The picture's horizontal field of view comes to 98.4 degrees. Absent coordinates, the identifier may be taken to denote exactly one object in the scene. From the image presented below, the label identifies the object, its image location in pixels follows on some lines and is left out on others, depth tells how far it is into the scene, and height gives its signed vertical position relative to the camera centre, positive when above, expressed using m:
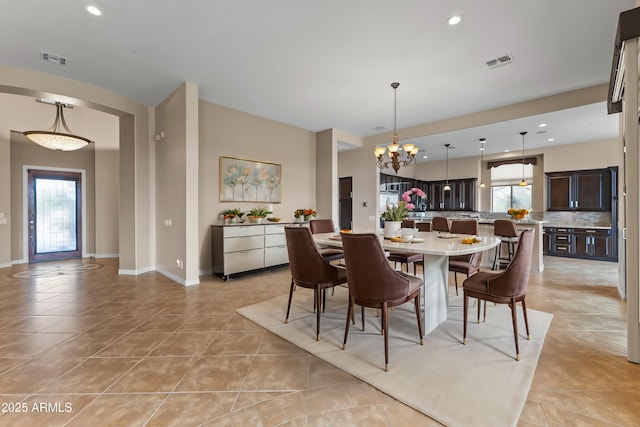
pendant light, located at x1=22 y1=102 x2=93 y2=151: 4.38 +1.22
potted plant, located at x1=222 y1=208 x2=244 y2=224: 4.63 -0.07
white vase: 2.90 -0.18
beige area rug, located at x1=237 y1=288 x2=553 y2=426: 1.56 -1.09
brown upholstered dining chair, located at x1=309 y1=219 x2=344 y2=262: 3.63 -0.28
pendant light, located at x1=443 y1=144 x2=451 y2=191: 8.44 +0.75
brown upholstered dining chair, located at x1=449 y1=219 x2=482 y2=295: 2.95 -0.55
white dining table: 2.09 -0.43
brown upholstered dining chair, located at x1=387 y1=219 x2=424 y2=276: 3.35 -0.58
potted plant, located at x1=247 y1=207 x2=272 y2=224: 4.89 -0.06
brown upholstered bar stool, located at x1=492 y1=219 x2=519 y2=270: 4.69 -0.42
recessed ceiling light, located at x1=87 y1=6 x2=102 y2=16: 2.47 +1.83
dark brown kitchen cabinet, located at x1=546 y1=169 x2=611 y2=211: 6.40 +0.48
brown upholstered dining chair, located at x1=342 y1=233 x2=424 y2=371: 1.99 -0.48
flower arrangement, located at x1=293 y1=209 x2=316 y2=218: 5.80 -0.03
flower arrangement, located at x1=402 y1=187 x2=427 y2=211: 2.90 +0.15
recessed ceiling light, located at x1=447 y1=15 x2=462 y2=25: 2.56 +1.80
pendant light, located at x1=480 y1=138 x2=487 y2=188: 7.68 +1.54
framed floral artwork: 4.88 +0.59
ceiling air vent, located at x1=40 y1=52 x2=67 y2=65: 3.21 +1.84
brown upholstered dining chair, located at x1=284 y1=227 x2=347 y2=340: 2.47 -0.50
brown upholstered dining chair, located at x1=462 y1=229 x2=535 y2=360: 2.08 -0.57
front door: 5.91 -0.04
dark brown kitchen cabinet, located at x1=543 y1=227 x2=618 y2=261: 6.05 -0.76
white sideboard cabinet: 4.33 -0.59
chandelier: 3.95 +0.88
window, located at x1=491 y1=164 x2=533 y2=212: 7.94 +0.65
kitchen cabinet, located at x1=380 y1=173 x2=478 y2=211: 8.53 +0.64
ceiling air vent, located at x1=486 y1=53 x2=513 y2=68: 3.24 +1.80
